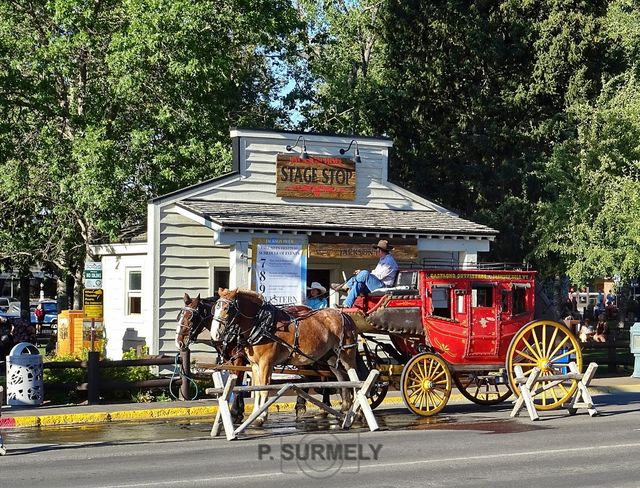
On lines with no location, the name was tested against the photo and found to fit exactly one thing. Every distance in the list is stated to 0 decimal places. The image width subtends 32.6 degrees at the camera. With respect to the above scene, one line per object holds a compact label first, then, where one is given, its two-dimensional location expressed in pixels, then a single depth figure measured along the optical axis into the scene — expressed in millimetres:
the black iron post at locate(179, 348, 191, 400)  20406
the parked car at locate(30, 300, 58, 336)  56375
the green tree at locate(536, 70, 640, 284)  27562
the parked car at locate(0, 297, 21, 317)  63947
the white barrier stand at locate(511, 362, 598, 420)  16969
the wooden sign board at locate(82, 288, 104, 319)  26531
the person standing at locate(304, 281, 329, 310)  21011
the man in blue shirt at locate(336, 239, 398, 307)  17934
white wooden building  23359
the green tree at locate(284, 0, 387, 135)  33875
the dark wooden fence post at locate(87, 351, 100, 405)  19703
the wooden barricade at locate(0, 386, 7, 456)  13859
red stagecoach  17547
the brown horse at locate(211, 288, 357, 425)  15812
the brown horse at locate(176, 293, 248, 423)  16359
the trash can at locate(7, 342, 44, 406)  19188
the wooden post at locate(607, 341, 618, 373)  25906
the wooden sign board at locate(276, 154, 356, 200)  25031
